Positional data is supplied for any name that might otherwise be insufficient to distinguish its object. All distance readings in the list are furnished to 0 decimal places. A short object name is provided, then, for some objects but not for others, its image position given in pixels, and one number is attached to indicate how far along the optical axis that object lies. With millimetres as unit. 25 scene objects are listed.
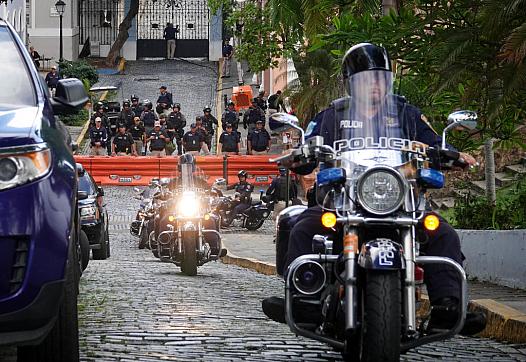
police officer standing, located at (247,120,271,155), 46625
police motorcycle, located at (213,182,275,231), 35438
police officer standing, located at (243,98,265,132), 50969
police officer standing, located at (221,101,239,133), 50281
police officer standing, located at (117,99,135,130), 50000
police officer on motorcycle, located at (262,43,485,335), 7707
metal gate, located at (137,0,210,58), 77125
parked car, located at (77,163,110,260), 19797
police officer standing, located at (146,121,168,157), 47031
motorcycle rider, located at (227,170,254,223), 35625
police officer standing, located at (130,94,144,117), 52866
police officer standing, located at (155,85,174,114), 56097
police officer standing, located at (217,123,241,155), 46500
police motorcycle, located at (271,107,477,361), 7148
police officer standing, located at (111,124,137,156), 47250
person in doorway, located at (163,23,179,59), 75375
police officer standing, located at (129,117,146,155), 49250
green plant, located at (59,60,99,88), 59125
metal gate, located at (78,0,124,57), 77312
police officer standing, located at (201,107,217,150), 50794
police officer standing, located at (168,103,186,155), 49500
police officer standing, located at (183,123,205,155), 47094
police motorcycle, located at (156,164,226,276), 18656
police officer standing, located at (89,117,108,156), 47188
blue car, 6602
